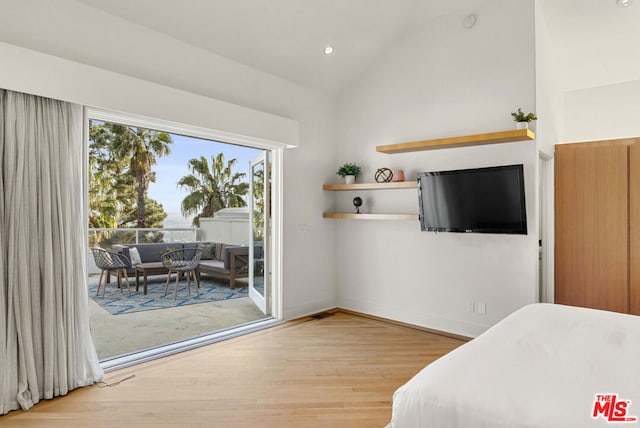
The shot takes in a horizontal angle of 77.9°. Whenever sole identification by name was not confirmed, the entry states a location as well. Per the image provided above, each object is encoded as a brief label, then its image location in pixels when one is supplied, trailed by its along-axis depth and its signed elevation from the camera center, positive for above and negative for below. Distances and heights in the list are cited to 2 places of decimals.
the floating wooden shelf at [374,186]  4.13 +0.31
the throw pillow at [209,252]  7.20 -0.67
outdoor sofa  6.29 -0.69
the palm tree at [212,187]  8.66 +0.64
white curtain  2.46 -0.25
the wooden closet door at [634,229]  3.64 -0.17
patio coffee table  6.02 -0.83
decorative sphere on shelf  4.40 +0.43
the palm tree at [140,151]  7.64 +1.29
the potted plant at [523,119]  3.40 +0.80
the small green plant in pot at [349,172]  4.67 +0.49
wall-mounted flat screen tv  3.40 +0.11
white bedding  1.21 -0.59
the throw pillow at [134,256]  6.32 -0.65
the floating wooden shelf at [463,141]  3.38 +0.67
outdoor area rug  5.21 -1.17
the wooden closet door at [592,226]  3.73 -0.14
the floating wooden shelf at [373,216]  4.10 -0.03
